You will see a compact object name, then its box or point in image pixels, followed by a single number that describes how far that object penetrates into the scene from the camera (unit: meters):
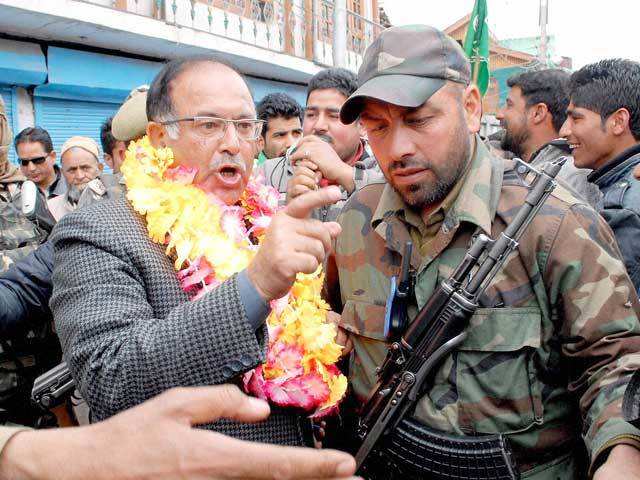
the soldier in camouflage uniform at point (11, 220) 2.61
